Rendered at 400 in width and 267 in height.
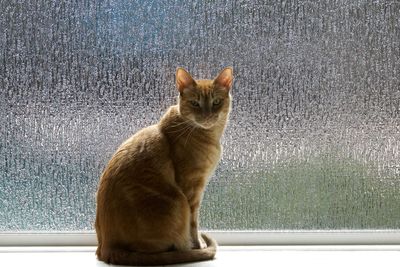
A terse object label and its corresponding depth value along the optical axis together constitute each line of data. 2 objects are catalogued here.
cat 1.82
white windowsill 1.86
